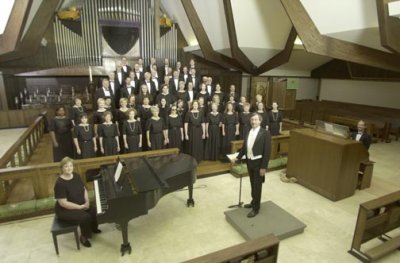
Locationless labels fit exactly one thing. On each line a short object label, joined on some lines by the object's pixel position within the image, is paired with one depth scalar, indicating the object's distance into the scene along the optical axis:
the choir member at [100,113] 5.18
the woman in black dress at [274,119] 6.54
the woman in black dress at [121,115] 5.46
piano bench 2.93
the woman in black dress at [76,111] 5.43
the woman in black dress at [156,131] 5.26
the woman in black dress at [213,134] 5.96
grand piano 2.81
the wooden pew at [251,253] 2.03
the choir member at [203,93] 6.97
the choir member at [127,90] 6.55
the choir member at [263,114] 6.20
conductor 3.59
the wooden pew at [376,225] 2.94
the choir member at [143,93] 6.34
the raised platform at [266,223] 3.44
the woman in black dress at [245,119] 6.11
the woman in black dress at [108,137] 4.82
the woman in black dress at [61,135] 5.25
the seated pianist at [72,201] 3.00
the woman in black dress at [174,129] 5.56
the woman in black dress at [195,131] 5.75
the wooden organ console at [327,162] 4.29
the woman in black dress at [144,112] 5.83
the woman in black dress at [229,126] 6.17
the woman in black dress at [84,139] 4.76
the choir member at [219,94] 7.07
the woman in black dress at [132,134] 5.02
